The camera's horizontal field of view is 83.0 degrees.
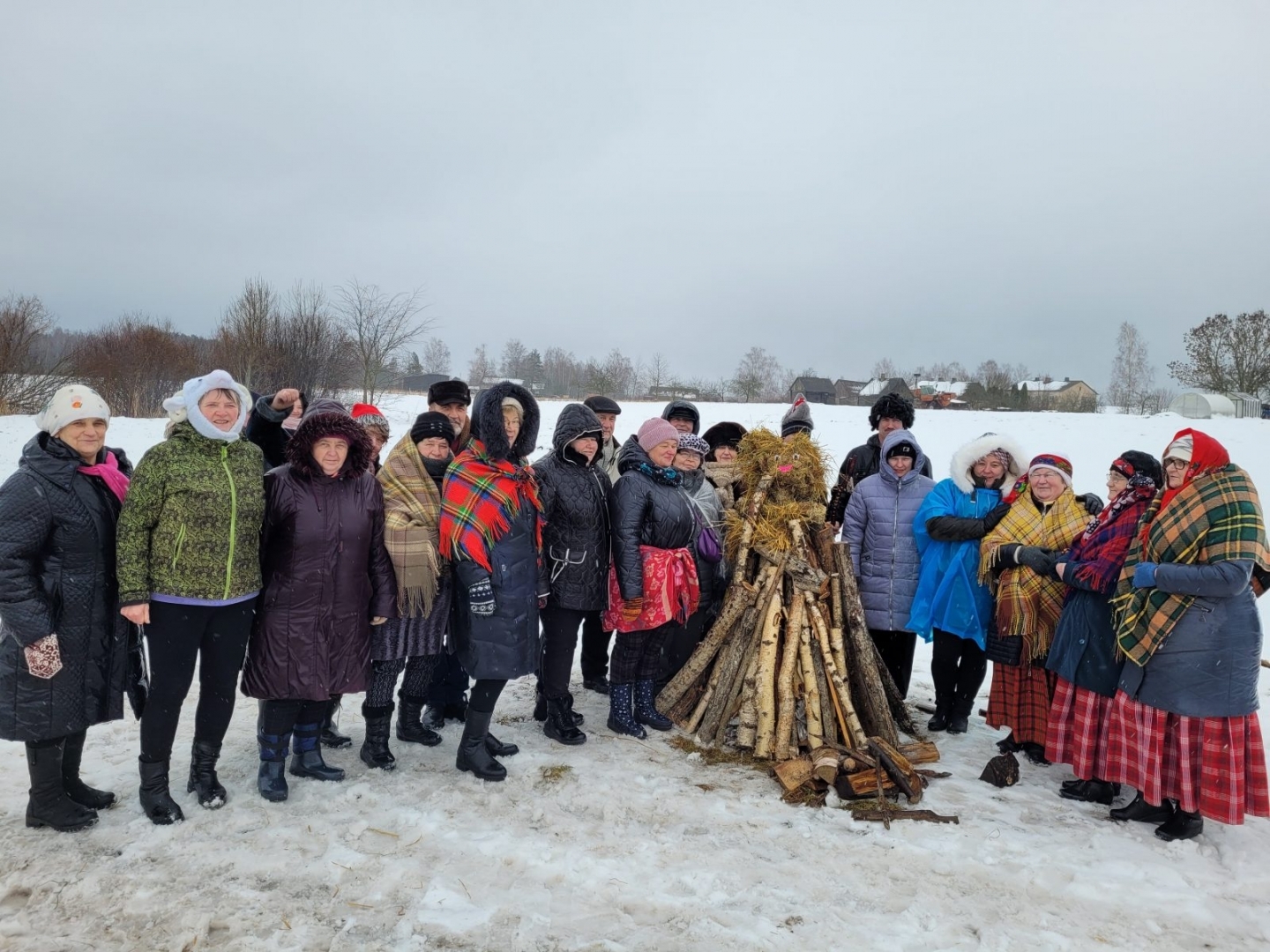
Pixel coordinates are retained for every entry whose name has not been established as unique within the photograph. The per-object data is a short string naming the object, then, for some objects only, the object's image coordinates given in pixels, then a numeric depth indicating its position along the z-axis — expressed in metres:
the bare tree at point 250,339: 19.41
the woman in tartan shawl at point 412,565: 3.87
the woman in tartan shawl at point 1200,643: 3.45
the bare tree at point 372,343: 19.69
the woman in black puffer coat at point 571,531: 4.40
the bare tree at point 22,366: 19.97
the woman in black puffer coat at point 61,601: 2.99
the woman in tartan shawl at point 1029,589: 4.46
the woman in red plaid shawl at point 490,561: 3.89
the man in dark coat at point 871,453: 5.61
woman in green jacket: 3.21
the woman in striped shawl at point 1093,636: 3.98
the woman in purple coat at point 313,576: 3.53
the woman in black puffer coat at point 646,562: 4.51
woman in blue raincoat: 4.72
